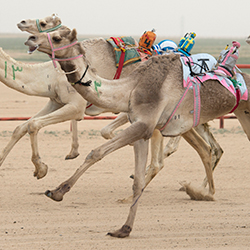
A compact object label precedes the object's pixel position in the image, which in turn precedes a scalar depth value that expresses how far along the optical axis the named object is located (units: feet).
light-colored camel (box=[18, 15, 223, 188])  41.98
